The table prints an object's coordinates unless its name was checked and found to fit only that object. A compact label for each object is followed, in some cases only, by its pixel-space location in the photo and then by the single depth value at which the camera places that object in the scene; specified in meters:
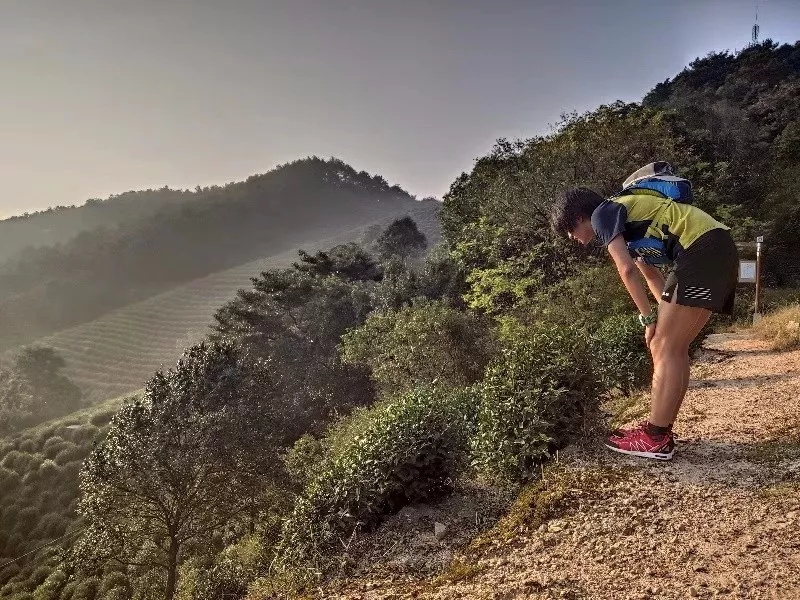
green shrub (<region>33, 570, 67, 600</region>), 21.67
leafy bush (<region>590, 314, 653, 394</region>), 7.67
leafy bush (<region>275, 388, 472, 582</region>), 4.84
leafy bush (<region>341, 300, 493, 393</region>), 16.88
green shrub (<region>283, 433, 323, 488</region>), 14.77
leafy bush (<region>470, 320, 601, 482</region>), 4.70
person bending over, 3.70
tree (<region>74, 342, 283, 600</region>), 15.20
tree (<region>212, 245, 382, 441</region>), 29.33
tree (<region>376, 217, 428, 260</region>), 57.69
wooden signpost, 11.74
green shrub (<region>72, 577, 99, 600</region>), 20.42
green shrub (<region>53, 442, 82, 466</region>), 36.62
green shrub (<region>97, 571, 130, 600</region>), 19.56
